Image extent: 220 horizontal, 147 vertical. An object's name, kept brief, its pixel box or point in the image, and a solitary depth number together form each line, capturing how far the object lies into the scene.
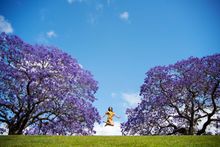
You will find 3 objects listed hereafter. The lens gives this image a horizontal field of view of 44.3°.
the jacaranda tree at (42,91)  34.56
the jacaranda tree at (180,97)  38.28
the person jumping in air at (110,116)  25.03
